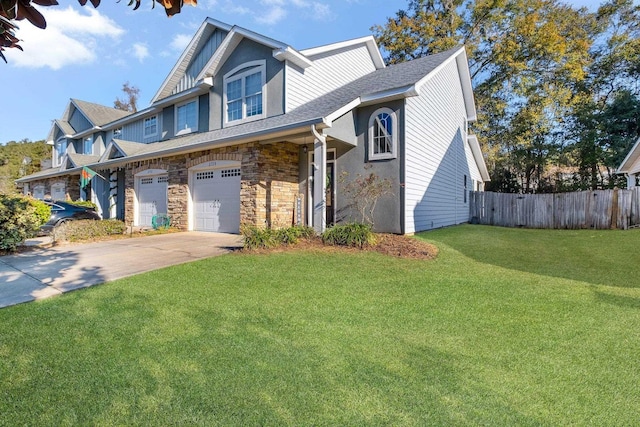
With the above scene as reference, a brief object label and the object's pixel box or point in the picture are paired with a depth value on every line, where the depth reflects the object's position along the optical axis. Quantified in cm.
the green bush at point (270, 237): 733
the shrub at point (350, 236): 746
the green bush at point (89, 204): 1711
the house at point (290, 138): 941
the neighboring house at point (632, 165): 1347
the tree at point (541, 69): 1897
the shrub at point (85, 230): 930
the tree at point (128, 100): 3800
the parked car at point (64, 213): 1150
